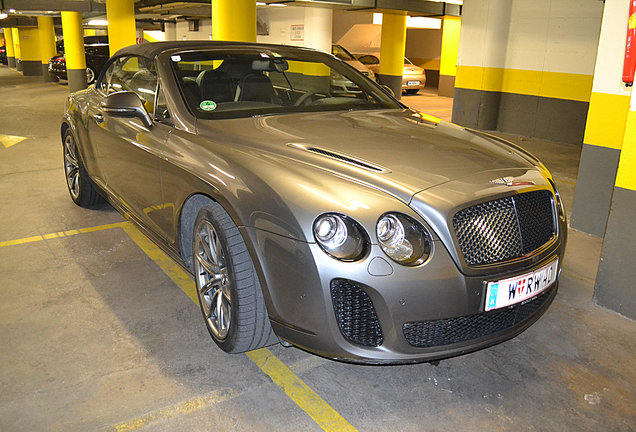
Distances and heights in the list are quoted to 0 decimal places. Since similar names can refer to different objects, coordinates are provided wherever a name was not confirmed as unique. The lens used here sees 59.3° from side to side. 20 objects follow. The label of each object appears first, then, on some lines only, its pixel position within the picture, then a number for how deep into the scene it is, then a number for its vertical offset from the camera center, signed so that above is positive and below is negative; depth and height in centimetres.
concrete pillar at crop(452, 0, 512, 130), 999 -15
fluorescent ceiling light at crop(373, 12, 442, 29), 1881 +97
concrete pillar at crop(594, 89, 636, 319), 303 -99
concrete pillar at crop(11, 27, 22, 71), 3312 -38
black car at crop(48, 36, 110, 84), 1908 -66
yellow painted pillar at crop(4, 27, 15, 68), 3681 -67
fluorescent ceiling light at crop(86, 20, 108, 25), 2509 +83
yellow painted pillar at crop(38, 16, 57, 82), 2366 +3
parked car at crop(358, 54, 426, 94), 1721 -66
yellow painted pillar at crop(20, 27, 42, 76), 2662 -61
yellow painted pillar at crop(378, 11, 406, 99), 1582 -2
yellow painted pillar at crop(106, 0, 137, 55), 1398 +44
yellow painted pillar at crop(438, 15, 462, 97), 1791 -15
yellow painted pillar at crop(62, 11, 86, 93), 1692 -36
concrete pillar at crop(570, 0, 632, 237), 402 -53
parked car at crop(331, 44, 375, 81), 1548 -26
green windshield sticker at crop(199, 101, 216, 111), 304 -32
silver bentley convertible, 208 -66
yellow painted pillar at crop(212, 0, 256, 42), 835 +38
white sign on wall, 1421 +37
